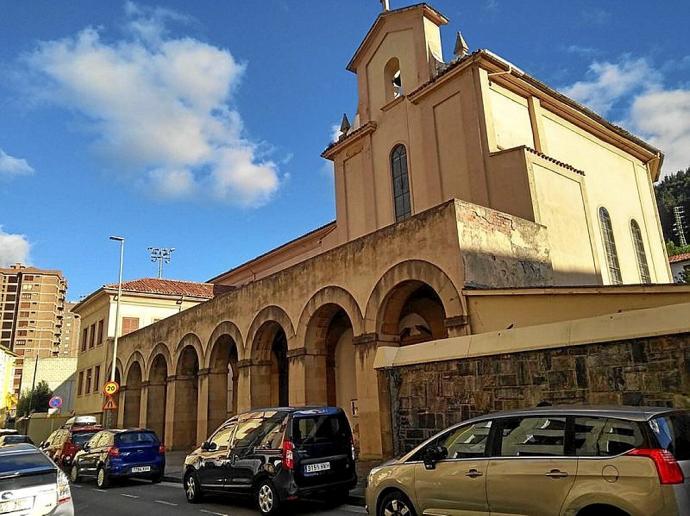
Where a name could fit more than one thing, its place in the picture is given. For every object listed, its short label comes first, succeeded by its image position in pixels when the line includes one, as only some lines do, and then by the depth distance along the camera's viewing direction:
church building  10.02
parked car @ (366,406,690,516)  4.87
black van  9.23
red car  18.84
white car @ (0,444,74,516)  7.44
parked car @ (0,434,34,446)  20.02
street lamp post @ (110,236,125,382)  26.45
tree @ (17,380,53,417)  59.47
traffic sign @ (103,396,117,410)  22.66
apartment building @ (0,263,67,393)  116.12
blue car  14.58
